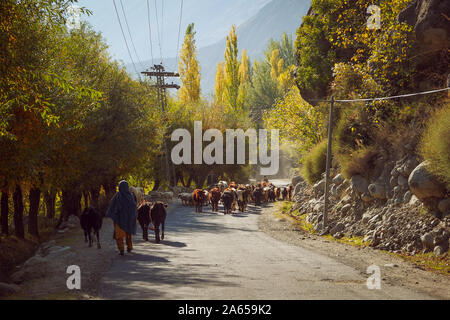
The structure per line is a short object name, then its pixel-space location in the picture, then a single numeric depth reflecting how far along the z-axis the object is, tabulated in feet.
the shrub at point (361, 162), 72.23
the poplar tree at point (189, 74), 205.05
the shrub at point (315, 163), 98.11
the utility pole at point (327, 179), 71.87
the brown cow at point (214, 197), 113.39
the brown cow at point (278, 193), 155.94
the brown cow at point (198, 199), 110.11
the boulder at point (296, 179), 139.85
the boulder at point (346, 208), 73.15
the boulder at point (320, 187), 91.57
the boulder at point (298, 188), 124.92
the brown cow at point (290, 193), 144.97
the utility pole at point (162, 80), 159.27
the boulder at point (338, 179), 82.23
